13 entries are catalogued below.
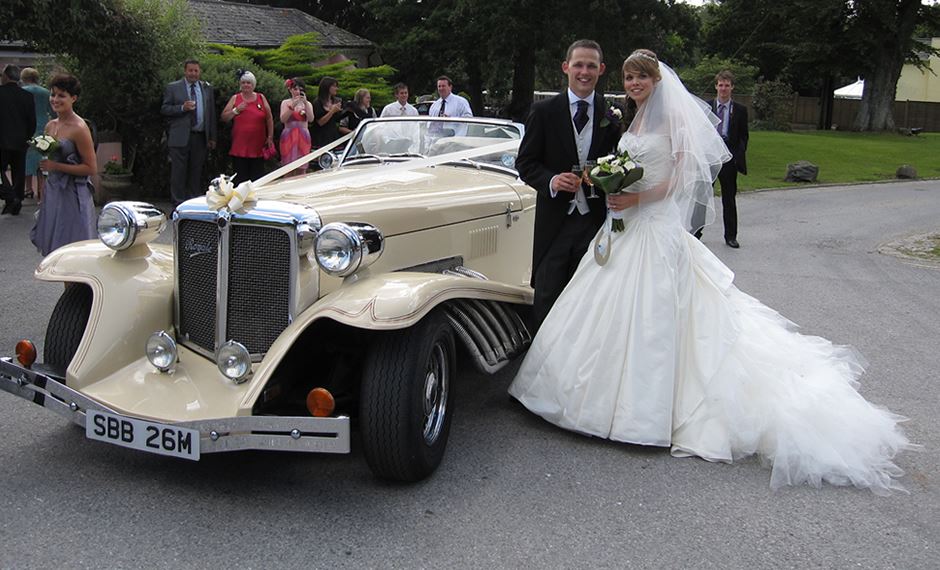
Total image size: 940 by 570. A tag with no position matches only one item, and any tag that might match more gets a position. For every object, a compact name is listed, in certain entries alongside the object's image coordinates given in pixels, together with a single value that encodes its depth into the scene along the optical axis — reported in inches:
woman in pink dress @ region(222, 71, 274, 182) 446.6
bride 171.8
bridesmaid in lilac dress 251.9
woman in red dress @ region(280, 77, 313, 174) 442.0
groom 200.4
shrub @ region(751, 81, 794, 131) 1572.3
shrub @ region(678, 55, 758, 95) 1547.9
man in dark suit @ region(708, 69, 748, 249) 393.7
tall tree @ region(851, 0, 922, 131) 1533.0
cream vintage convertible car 146.3
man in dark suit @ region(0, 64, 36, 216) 443.2
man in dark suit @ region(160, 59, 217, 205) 450.6
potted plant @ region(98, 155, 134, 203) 512.7
